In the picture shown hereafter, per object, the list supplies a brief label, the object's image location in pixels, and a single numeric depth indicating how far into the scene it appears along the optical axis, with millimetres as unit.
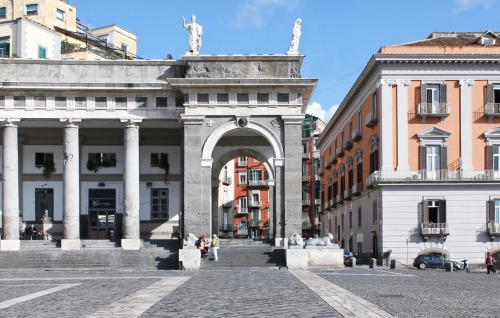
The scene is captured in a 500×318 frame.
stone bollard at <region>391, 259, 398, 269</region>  46219
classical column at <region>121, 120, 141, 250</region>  42688
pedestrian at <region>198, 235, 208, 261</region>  39066
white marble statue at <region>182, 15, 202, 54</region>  42688
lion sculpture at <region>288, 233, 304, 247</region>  38250
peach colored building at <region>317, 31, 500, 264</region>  51875
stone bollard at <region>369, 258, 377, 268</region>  45959
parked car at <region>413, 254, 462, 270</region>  49188
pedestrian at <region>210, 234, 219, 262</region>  38656
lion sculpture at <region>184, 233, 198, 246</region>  38562
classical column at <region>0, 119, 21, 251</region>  42344
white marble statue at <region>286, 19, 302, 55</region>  42688
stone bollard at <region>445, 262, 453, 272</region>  44938
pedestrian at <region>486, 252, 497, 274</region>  46188
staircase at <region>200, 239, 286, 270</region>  38594
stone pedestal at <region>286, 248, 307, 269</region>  37406
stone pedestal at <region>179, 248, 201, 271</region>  37500
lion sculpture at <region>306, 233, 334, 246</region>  39078
